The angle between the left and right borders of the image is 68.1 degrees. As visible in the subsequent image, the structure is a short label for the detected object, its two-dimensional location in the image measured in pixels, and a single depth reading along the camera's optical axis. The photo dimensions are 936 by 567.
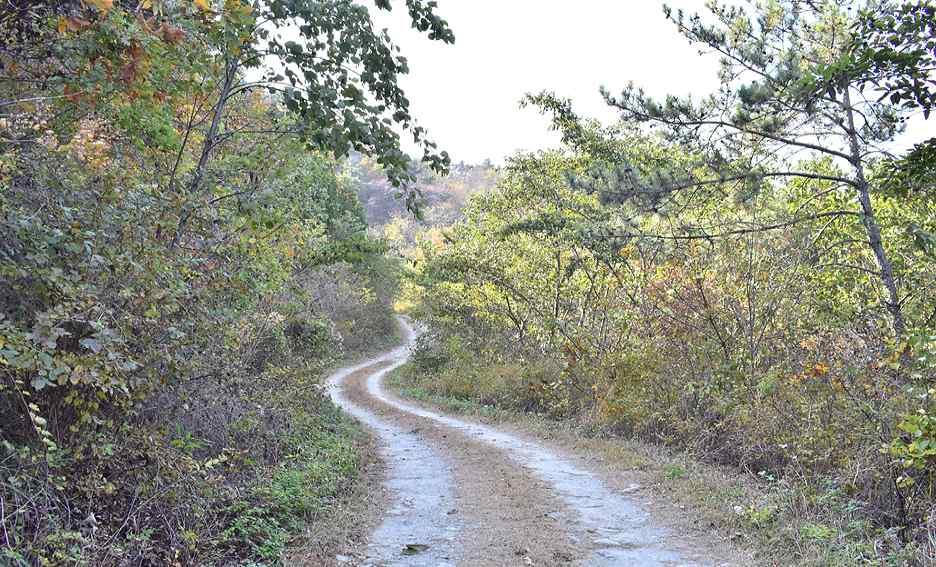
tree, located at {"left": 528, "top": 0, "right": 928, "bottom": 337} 7.93
